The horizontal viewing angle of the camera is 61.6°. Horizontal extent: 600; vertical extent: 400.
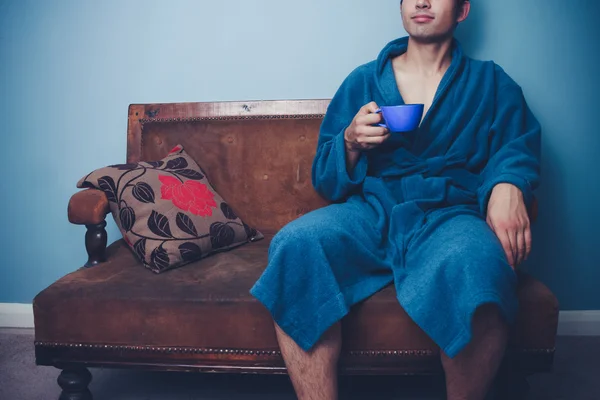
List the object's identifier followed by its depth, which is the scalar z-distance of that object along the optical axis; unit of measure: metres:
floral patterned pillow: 1.46
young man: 1.07
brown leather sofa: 1.21
